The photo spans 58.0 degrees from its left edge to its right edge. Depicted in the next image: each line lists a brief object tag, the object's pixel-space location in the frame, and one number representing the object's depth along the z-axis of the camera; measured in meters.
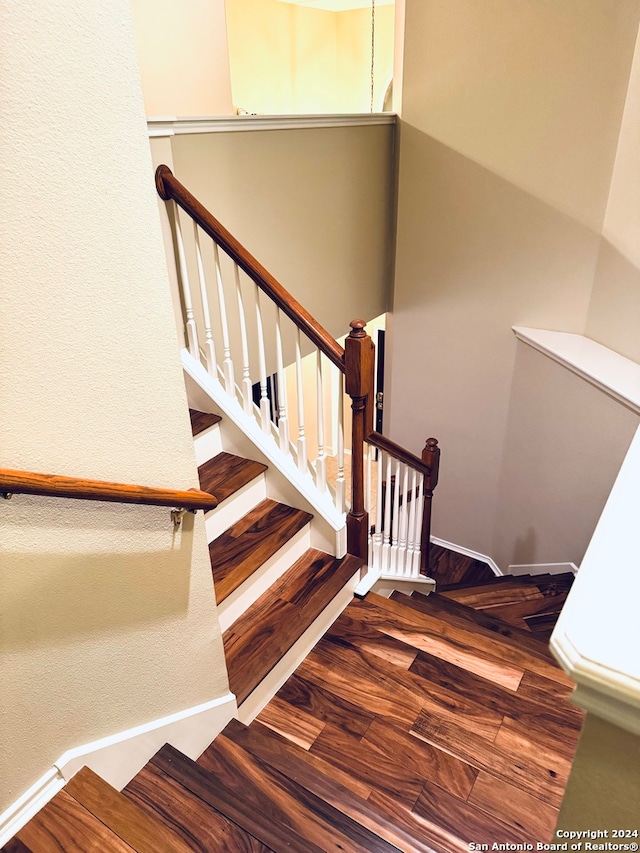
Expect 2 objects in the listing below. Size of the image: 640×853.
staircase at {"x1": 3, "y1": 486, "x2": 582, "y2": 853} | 1.48
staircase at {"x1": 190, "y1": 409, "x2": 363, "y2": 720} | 2.07
